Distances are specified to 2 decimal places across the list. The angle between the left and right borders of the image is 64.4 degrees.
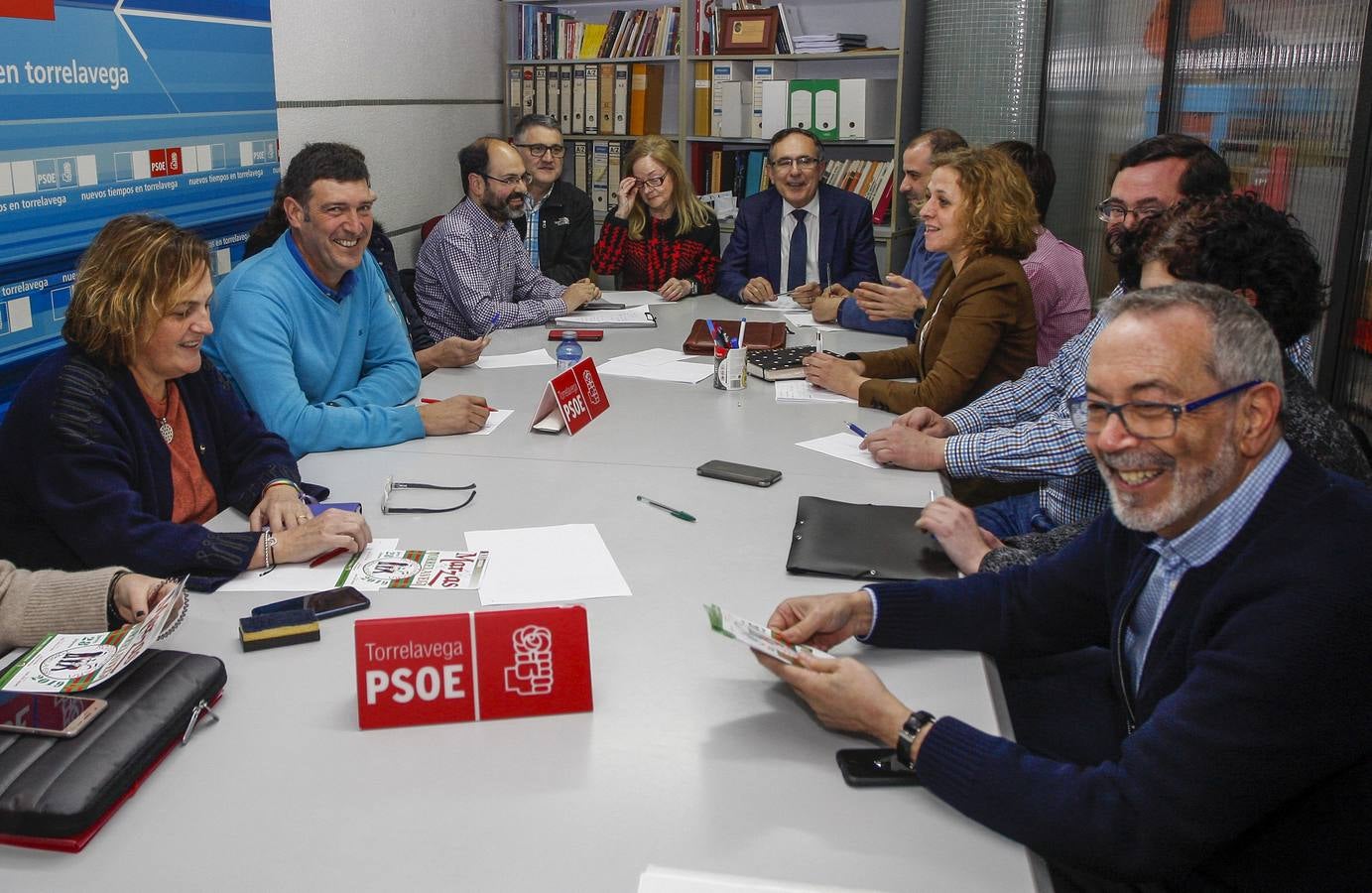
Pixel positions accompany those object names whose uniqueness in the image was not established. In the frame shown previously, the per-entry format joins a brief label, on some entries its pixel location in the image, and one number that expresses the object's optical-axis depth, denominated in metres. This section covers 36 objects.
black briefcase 1.05
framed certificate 5.41
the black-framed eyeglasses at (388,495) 2.02
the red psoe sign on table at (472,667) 1.29
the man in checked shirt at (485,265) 3.87
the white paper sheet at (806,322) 3.97
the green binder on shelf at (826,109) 5.30
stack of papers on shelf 5.28
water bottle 3.16
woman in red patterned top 4.70
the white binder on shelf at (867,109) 5.27
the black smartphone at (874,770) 1.20
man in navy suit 4.53
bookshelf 5.34
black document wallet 1.76
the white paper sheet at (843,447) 2.41
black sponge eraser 1.49
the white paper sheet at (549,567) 1.67
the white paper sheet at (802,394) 2.91
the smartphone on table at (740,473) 2.19
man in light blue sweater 2.45
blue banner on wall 2.79
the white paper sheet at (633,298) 4.42
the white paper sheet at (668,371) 3.14
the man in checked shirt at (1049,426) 2.23
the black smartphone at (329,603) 1.58
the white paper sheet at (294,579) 1.69
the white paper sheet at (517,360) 3.33
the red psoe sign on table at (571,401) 2.53
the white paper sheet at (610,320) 3.93
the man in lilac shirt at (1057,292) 3.33
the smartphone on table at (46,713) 1.15
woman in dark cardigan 1.76
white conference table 1.06
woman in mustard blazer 2.77
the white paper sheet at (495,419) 2.60
